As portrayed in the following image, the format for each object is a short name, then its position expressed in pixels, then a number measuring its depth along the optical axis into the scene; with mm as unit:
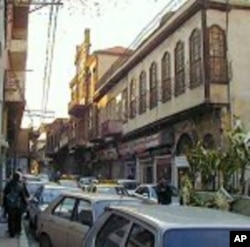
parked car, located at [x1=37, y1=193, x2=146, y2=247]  6875
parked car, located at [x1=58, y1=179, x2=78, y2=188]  21746
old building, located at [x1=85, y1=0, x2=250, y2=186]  18933
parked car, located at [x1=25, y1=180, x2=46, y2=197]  19079
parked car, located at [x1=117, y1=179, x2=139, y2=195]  20845
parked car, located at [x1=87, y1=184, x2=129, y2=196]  13616
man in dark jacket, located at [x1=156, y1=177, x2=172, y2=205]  14291
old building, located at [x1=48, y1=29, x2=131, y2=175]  40122
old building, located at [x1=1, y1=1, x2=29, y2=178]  21062
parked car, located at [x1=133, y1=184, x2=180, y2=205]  15921
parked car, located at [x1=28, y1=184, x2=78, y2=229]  12442
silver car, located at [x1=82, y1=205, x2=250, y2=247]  3461
